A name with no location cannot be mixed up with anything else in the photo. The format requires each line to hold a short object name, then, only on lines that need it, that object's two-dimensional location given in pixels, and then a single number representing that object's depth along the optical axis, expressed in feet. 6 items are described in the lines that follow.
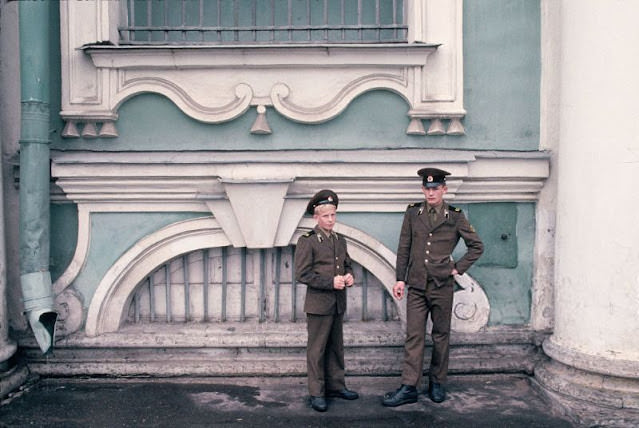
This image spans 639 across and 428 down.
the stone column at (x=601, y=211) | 14.10
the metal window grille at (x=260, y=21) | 16.87
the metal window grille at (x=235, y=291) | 17.03
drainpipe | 15.35
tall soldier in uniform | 14.74
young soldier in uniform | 14.20
